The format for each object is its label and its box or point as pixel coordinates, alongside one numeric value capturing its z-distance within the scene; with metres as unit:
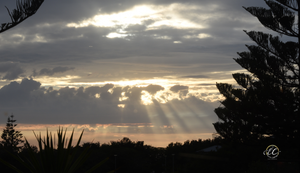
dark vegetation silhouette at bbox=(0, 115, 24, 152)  50.19
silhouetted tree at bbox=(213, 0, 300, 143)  18.59
